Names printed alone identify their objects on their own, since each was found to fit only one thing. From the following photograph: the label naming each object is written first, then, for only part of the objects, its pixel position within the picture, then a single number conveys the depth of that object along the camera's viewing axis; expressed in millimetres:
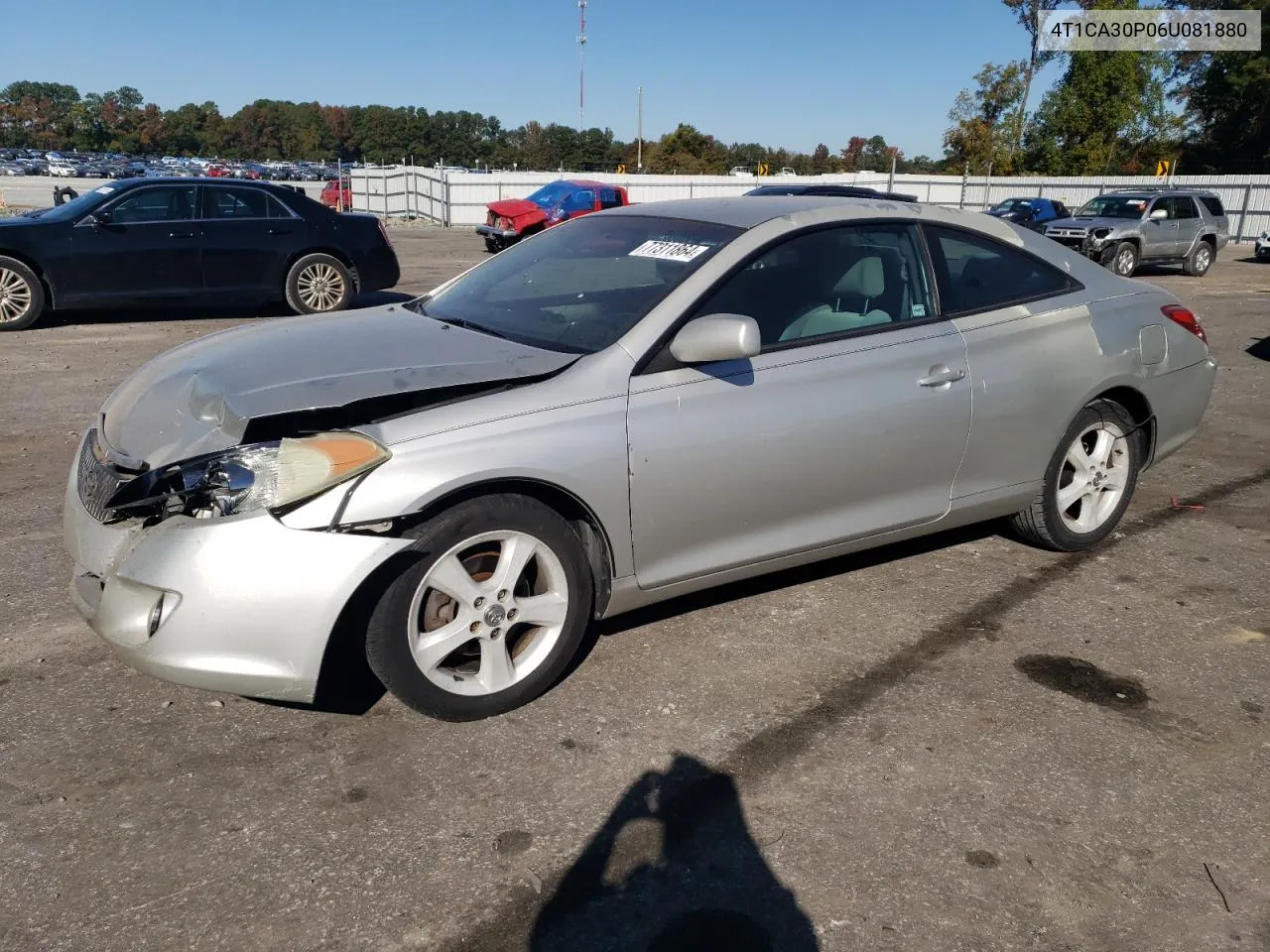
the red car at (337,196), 33812
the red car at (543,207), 22844
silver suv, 19922
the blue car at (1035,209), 24453
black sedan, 10430
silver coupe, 2920
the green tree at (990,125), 51094
